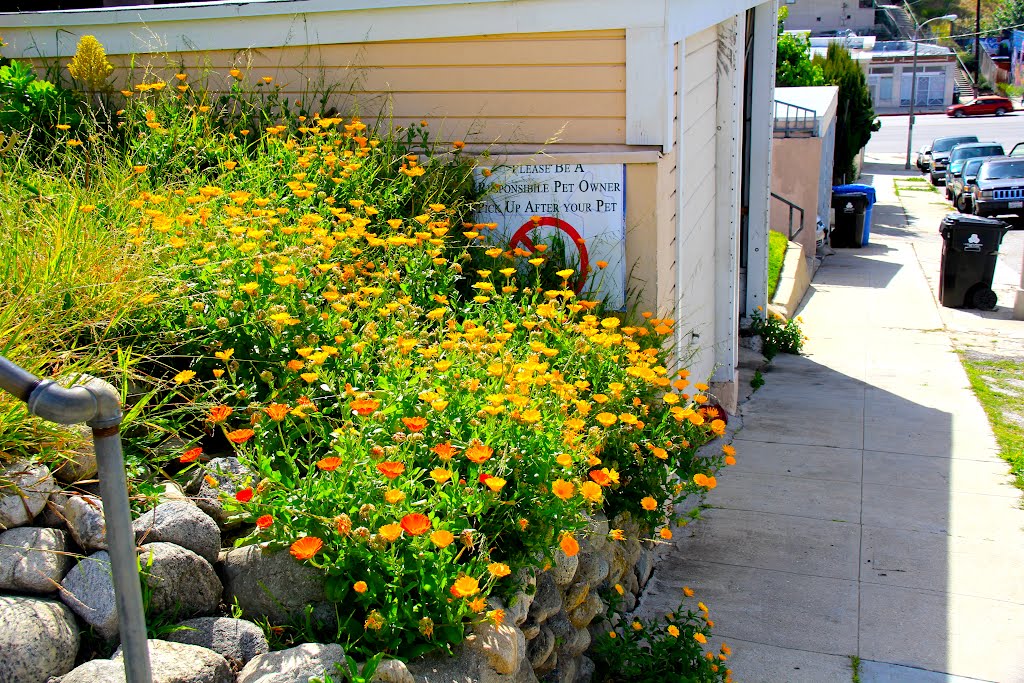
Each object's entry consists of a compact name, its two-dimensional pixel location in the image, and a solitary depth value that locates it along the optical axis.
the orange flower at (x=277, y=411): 3.06
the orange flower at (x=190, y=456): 3.03
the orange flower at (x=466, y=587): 2.73
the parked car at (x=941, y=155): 30.16
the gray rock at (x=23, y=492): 2.78
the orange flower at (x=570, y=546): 3.16
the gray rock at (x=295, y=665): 2.56
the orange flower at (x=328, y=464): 2.85
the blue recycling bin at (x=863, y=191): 19.09
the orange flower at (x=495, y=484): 2.98
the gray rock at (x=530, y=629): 3.48
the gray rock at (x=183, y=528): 2.92
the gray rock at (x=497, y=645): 2.97
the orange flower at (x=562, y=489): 3.16
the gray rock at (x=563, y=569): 3.64
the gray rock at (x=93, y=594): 2.66
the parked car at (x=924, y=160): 32.79
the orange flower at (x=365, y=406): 3.14
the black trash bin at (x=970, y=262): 13.11
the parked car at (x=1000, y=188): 22.42
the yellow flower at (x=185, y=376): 3.20
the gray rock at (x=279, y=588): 2.94
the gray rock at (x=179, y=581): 2.78
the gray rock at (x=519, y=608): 3.23
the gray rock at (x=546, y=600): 3.55
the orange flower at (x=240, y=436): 2.94
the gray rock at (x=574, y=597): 3.85
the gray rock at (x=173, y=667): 2.44
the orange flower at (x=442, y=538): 2.75
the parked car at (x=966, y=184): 24.39
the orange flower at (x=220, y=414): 3.13
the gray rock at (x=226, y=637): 2.73
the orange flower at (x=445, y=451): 3.03
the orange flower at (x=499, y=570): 2.90
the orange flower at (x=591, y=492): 3.35
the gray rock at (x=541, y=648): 3.55
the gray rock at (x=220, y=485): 3.17
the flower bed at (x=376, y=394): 2.91
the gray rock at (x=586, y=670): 3.89
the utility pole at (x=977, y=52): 61.92
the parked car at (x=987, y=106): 51.38
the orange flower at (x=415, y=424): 3.11
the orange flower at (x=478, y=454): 3.07
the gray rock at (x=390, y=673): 2.65
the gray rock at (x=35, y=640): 2.43
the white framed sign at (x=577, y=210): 5.77
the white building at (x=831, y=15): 73.81
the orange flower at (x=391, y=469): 2.82
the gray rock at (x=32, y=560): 2.65
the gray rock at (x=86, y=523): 2.82
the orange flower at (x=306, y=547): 2.64
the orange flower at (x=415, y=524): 2.74
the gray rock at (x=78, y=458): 3.03
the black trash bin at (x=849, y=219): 18.78
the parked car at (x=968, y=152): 27.73
